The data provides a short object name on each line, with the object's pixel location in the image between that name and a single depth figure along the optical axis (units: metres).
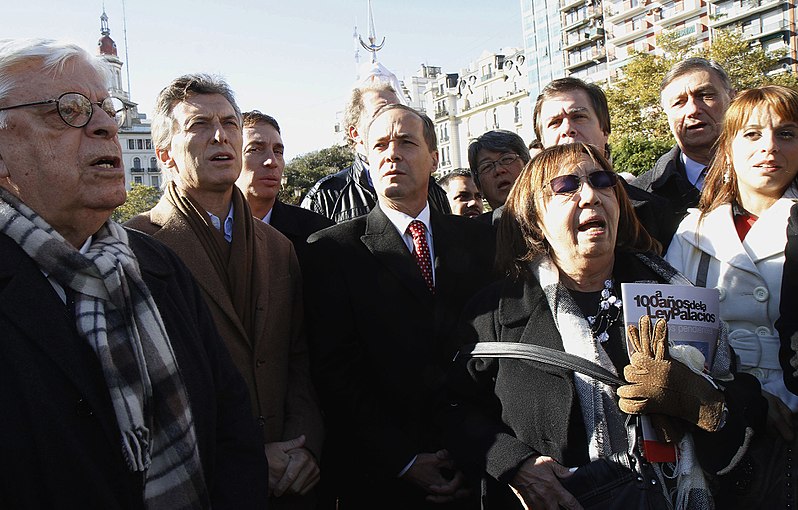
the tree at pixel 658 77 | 32.12
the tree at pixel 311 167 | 32.78
